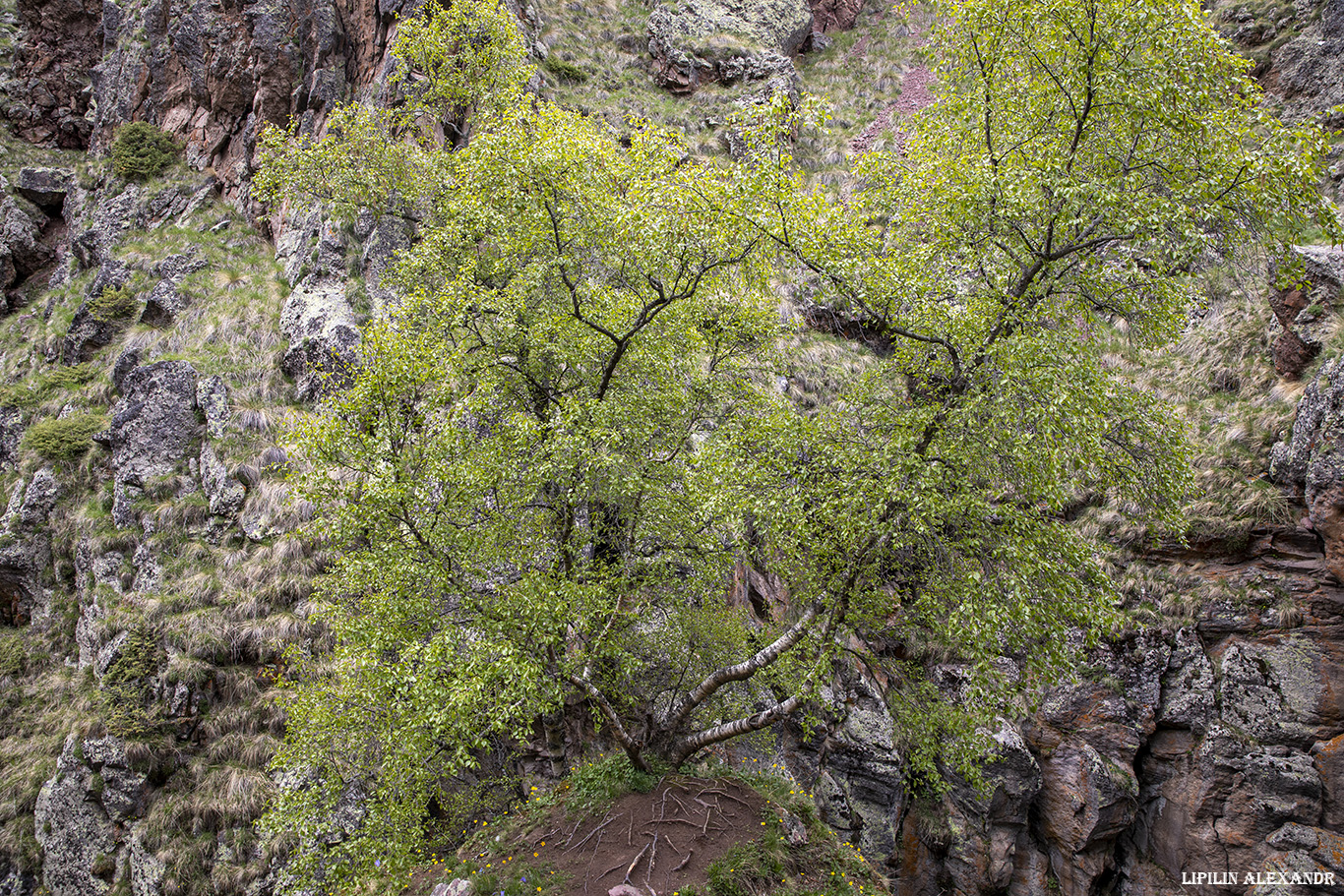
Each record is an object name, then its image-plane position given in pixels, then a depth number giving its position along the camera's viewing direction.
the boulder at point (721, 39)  33.97
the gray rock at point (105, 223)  28.78
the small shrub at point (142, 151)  30.47
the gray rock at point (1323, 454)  12.75
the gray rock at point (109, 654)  15.69
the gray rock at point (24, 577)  19.06
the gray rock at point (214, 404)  19.56
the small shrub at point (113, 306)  24.36
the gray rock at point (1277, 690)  13.09
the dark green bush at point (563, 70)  32.66
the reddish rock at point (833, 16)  41.09
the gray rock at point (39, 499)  19.56
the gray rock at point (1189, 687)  14.54
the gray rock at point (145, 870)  13.27
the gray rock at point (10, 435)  22.23
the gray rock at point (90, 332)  24.27
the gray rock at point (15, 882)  14.11
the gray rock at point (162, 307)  23.77
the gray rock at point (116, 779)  14.12
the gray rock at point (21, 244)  30.74
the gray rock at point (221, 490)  18.12
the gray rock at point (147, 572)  16.94
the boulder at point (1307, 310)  15.09
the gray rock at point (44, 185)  32.50
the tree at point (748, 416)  8.04
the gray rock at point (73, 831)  13.80
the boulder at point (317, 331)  20.77
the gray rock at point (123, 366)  21.77
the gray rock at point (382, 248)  22.27
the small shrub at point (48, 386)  22.97
